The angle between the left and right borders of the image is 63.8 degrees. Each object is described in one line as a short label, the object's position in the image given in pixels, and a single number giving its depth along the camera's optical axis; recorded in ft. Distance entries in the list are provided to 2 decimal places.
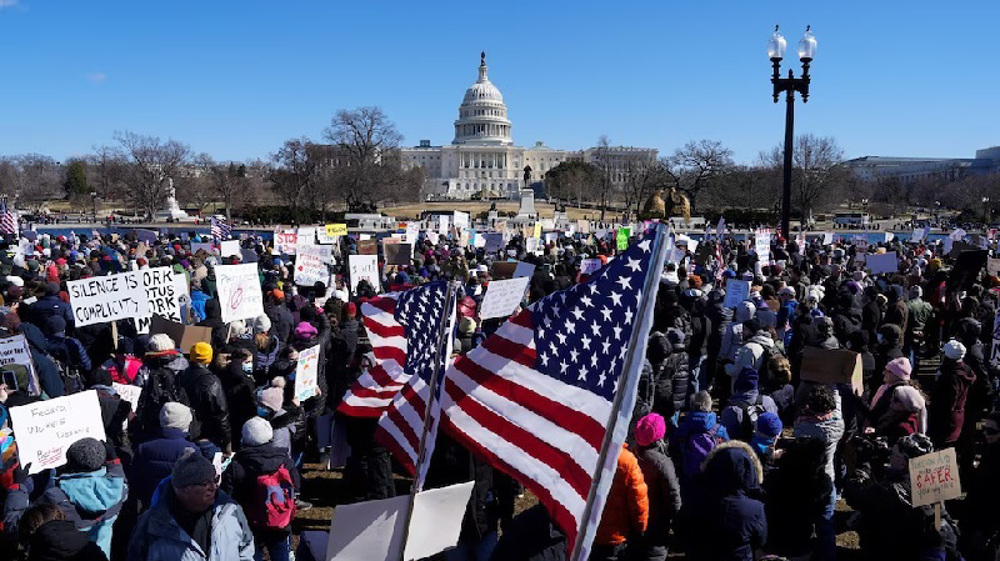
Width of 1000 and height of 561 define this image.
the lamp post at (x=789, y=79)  63.98
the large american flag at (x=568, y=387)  10.42
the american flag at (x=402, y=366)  13.97
